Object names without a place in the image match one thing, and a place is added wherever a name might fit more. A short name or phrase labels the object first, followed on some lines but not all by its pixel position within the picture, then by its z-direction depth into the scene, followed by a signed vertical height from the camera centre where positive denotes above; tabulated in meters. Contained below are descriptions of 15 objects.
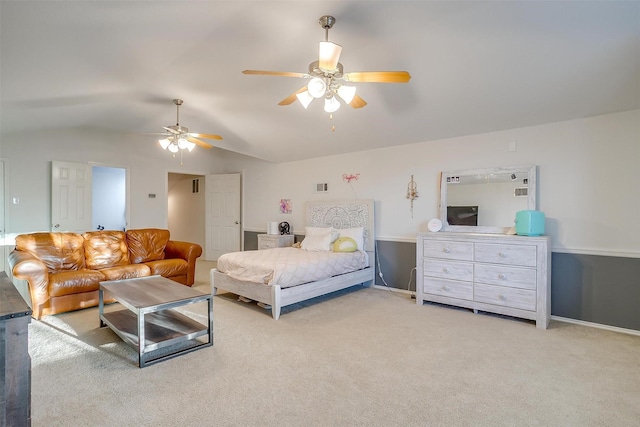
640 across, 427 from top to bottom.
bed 3.60 -0.82
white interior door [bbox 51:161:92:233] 5.17 +0.26
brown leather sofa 3.42 -0.66
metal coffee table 2.51 -1.03
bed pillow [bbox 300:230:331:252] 4.87 -0.46
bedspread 3.61 -0.65
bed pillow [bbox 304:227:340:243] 5.03 -0.30
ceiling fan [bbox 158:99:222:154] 4.08 +0.99
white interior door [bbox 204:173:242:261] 7.32 -0.04
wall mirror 3.76 +0.21
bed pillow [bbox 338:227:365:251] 4.92 -0.34
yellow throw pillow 4.69 -0.47
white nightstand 5.89 -0.52
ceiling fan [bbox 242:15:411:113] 2.07 +0.99
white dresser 3.30 -0.67
